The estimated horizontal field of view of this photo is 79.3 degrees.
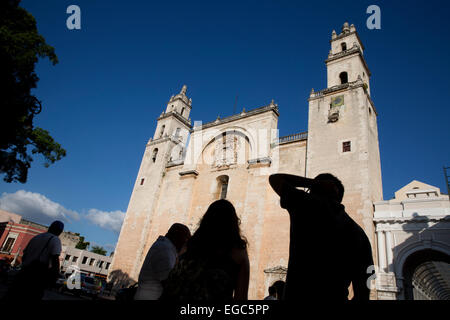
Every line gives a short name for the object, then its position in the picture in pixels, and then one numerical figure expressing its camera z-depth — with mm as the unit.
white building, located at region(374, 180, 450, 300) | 11742
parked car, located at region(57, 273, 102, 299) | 19266
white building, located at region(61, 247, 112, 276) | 40562
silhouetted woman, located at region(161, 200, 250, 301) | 1885
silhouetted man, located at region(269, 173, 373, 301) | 1891
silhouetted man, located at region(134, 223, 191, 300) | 2580
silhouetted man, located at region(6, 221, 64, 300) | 3732
